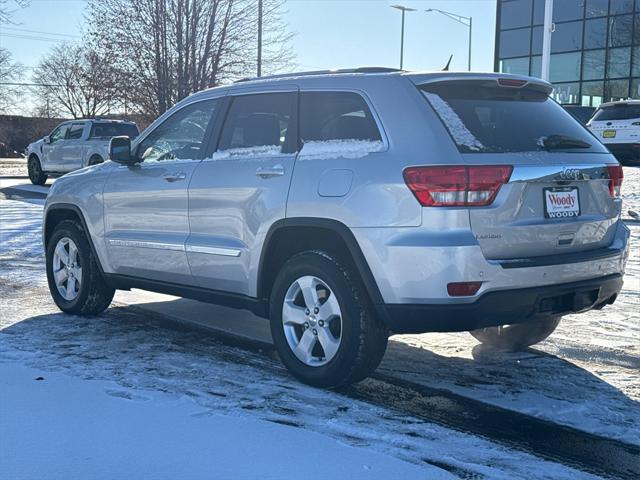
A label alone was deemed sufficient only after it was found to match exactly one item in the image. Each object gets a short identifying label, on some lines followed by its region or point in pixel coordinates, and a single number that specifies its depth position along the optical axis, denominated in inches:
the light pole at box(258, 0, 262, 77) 898.4
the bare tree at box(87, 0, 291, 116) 962.7
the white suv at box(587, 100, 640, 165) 746.8
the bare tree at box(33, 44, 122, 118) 2566.4
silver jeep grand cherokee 158.7
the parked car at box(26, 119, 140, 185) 804.6
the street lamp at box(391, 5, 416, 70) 1628.7
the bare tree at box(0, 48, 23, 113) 1858.4
